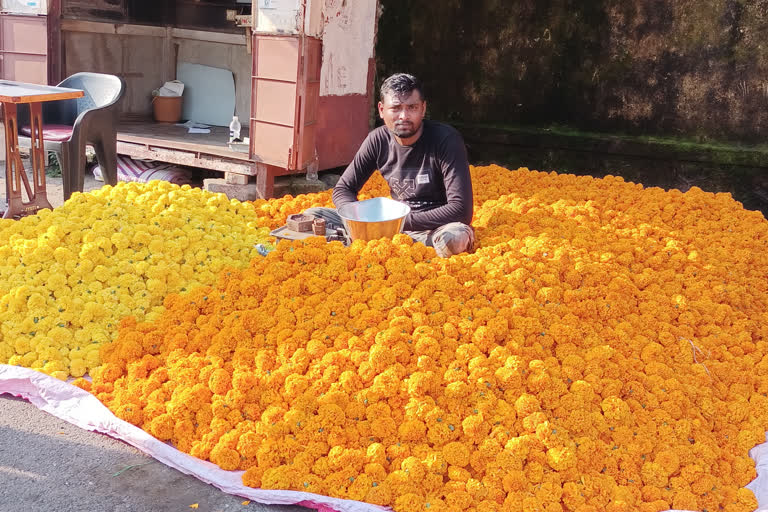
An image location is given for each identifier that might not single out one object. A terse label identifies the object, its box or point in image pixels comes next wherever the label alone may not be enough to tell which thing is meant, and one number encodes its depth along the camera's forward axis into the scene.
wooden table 4.77
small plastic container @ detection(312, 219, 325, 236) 4.19
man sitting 3.82
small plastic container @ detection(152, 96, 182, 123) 8.07
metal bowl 3.72
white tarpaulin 2.35
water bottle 6.53
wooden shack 5.56
